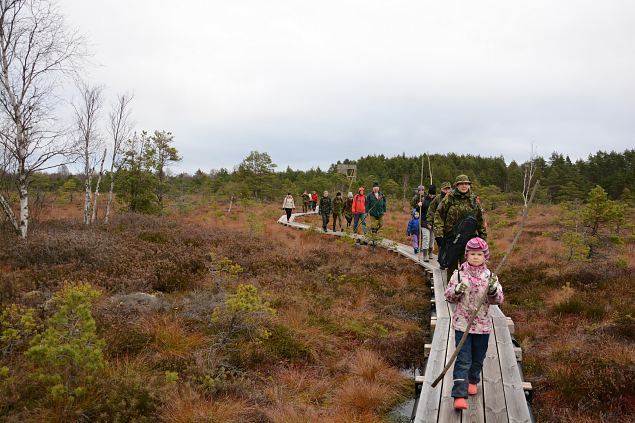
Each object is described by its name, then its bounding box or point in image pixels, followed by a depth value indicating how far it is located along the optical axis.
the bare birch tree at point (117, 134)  18.84
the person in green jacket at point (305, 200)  29.34
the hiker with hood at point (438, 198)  8.47
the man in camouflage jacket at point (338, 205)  16.91
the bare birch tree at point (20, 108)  10.77
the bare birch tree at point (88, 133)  16.42
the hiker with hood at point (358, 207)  14.47
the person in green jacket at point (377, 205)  12.45
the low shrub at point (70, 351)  3.70
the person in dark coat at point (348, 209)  16.12
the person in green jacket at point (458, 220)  6.27
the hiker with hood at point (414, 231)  12.05
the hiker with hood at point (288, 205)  21.20
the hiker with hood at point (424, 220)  10.34
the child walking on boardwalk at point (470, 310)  4.00
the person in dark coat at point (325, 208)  17.09
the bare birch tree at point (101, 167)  17.33
